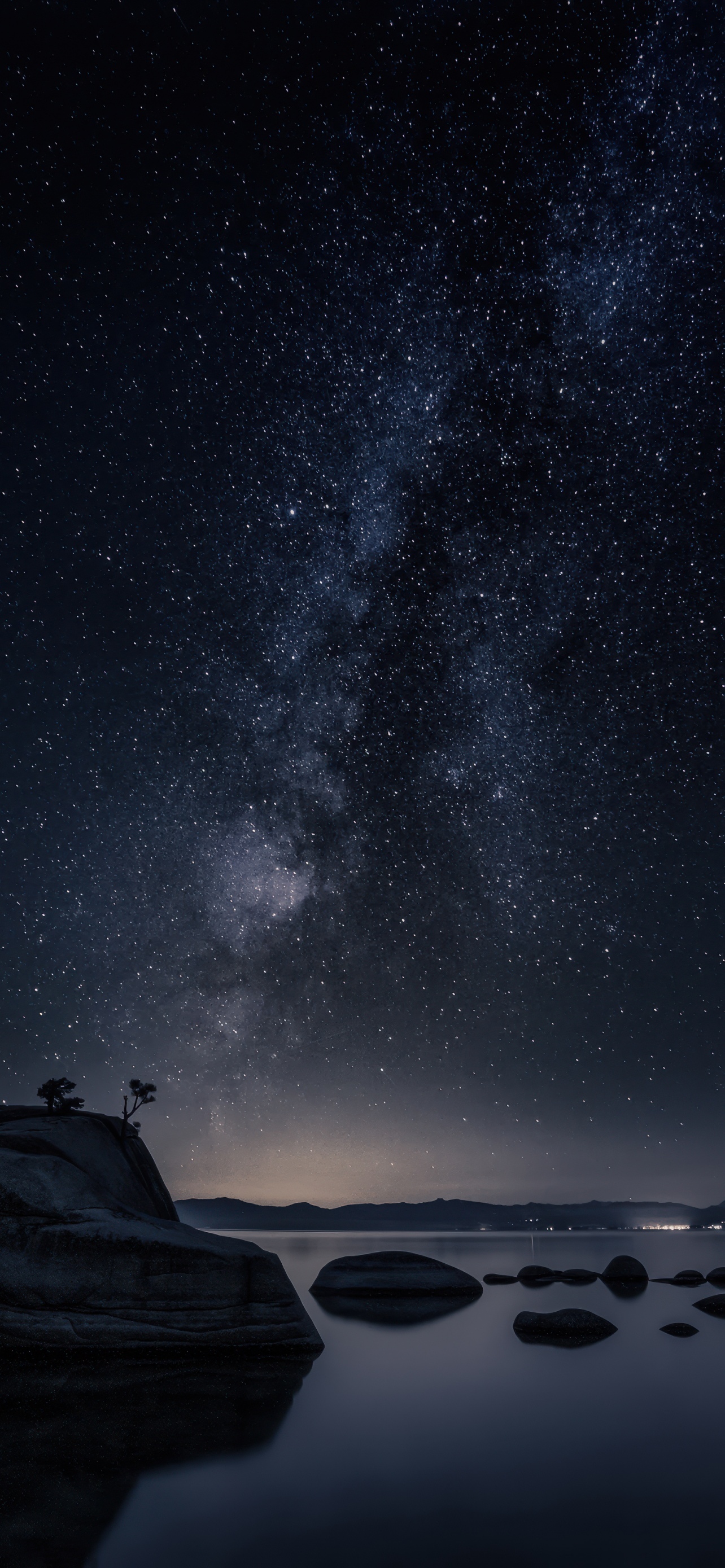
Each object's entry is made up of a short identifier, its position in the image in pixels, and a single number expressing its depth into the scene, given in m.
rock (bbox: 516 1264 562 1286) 48.91
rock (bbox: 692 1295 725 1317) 31.08
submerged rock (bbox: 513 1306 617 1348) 23.83
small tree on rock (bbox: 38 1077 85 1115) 24.59
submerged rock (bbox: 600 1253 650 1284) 46.25
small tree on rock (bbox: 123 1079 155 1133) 28.36
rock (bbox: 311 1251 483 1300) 37.84
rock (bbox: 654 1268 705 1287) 45.19
